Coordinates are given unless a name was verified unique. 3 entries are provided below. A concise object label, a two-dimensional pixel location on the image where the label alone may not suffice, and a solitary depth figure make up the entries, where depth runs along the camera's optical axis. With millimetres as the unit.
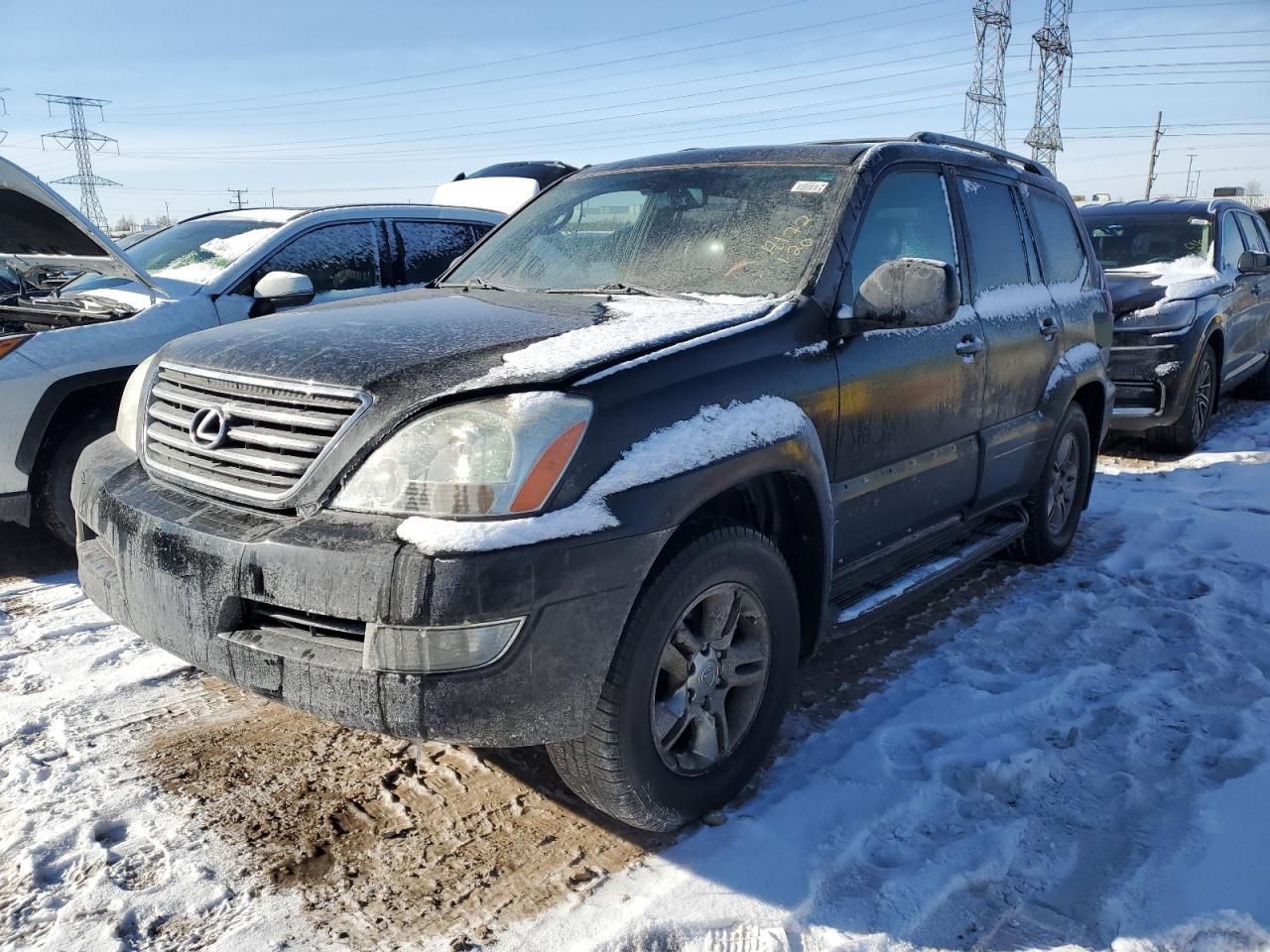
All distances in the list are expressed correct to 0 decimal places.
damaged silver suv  4285
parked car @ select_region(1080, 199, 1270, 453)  7164
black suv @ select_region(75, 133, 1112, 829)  2121
